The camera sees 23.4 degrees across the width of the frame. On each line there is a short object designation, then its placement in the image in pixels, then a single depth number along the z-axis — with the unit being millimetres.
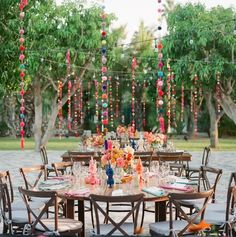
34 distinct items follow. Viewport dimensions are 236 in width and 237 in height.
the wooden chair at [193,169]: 10878
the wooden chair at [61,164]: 8039
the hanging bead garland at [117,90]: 36962
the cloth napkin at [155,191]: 5770
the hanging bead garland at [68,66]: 22619
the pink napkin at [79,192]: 5801
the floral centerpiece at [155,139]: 12086
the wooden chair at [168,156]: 10781
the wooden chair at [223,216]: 5766
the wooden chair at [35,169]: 7324
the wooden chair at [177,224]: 5281
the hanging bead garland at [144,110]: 36050
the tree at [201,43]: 23531
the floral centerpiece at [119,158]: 6391
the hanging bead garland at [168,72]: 23425
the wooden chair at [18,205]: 6633
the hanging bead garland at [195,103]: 30383
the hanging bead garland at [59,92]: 24594
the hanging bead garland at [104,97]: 6539
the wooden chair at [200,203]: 6842
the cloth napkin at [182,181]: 6488
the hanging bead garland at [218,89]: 23633
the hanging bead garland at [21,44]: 9523
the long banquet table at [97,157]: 10759
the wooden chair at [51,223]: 5422
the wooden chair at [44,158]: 10703
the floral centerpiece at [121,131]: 16625
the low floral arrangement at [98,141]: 11953
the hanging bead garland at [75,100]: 25981
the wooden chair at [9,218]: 5891
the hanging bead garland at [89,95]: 36912
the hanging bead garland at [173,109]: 34906
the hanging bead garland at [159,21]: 9553
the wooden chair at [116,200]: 5129
